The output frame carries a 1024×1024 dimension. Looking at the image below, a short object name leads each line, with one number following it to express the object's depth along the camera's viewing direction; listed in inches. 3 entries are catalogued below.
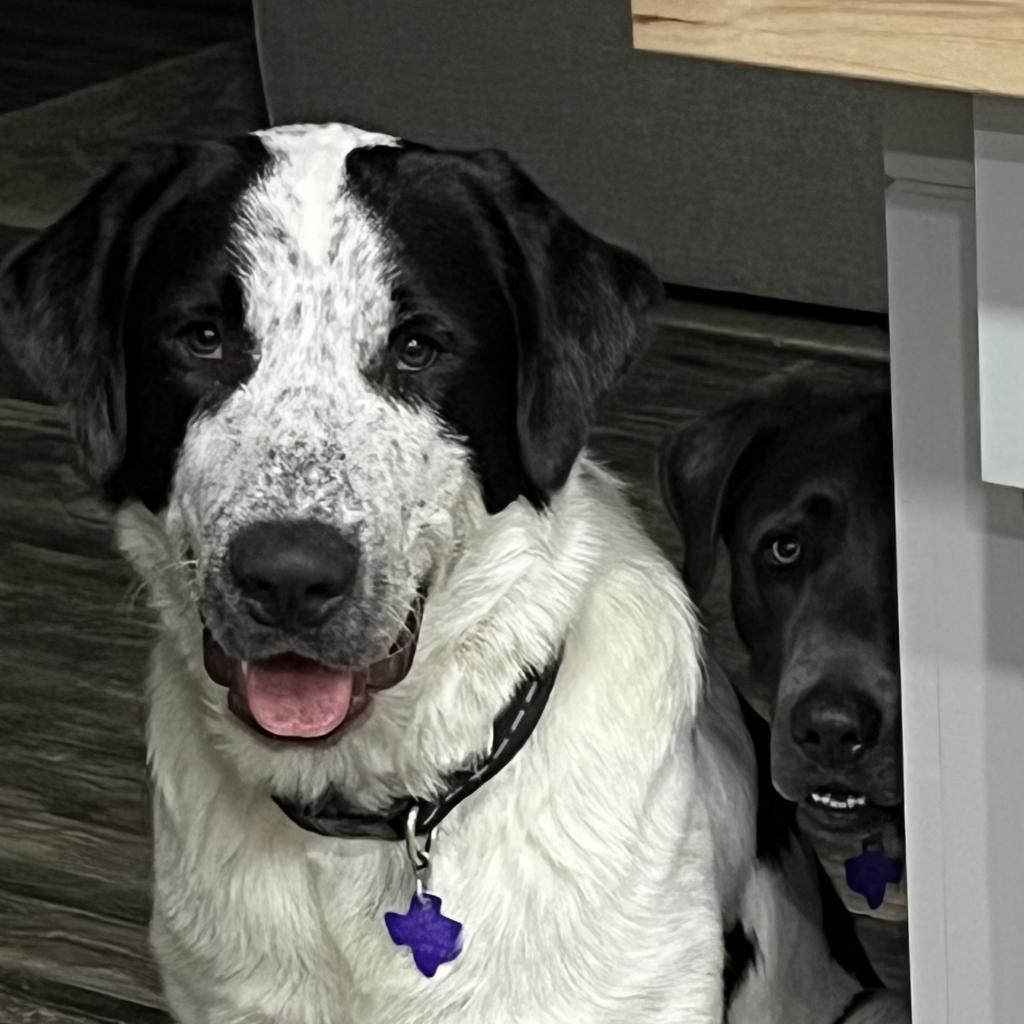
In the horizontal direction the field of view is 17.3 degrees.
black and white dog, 60.4
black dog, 66.5
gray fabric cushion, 109.2
